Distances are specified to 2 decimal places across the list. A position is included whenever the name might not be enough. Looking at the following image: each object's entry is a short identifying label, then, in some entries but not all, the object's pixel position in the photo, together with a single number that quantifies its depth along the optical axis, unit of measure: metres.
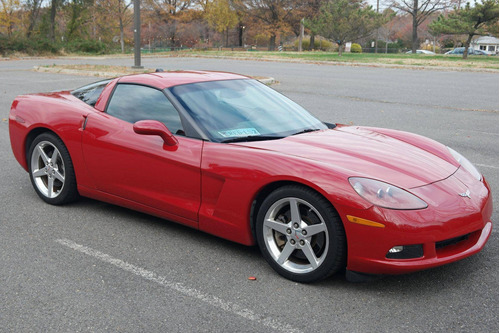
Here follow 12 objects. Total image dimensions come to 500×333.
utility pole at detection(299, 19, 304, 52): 66.75
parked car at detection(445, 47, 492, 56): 65.26
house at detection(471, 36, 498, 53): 112.56
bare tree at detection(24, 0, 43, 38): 49.78
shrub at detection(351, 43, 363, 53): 70.44
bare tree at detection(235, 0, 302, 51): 71.88
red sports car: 3.24
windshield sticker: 4.05
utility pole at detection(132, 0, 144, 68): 20.46
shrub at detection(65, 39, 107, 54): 48.20
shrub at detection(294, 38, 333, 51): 74.19
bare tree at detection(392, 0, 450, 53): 65.31
